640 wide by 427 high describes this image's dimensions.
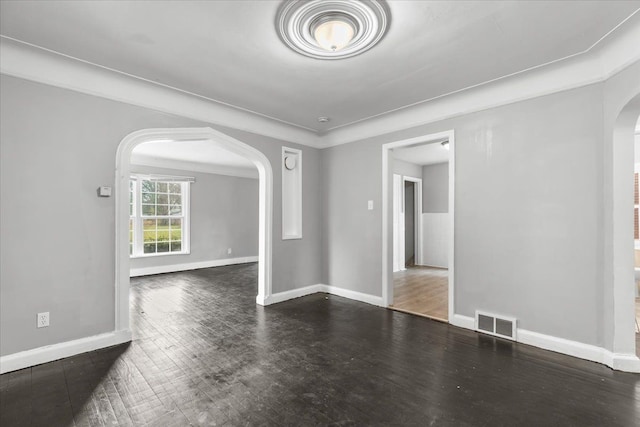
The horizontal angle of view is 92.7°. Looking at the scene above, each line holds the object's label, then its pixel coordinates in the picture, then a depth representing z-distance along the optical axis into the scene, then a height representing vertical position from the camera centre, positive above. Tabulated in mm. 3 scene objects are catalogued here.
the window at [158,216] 6660 -51
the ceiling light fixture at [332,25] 1959 +1330
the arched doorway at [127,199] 3047 +172
